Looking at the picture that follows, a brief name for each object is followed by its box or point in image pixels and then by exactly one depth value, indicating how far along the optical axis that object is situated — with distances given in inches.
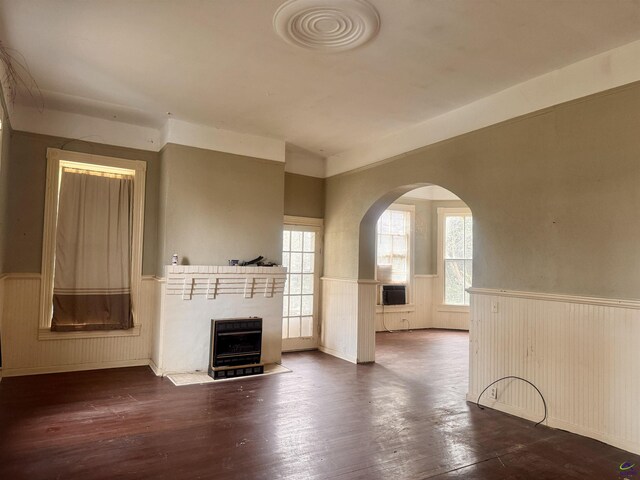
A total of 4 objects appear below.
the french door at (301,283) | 250.1
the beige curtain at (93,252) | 194.2
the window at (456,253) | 348.2
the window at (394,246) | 337.1
